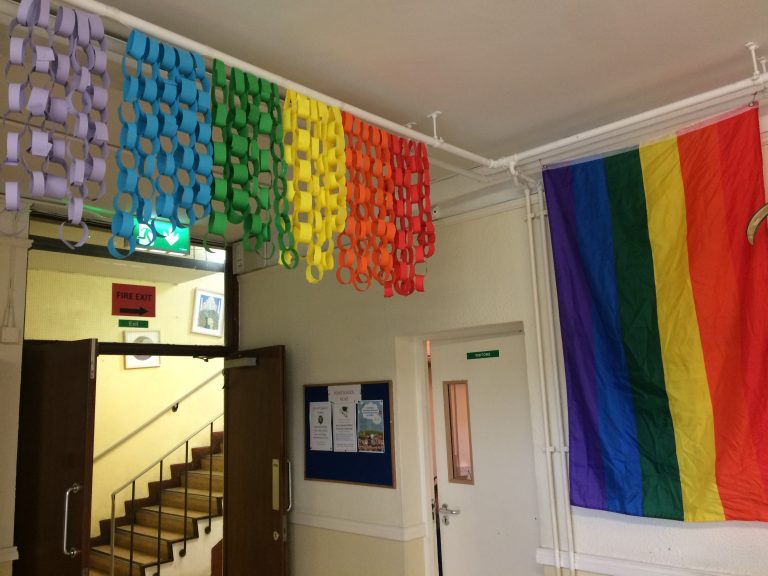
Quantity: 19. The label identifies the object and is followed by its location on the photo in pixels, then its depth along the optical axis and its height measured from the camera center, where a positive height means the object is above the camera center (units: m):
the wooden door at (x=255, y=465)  4.29 -0.50
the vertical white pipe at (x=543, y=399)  3.11 -0.08
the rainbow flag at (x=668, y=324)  2.61 +0.25
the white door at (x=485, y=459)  3.47 -0.42
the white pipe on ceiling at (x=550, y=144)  1.85 +1.11
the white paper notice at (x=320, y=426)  4.30 -0.23
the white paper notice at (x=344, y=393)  4.15 -0.01
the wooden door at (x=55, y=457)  3.37 -0.31
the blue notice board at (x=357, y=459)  3.90 -0.44
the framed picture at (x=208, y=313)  4.88 +0.67
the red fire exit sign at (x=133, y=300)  4.29 +0.70
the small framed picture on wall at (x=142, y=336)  4.33 +0.45
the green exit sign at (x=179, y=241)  4.06 +1.06
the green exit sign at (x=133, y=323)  4.29 +0.53
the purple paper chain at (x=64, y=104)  1.59 +0.78
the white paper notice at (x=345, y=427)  4.14 -0.24
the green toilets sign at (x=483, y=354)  3.68 +0.19
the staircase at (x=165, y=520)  5.48 -1.13
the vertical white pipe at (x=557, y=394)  3.07 -0.05
